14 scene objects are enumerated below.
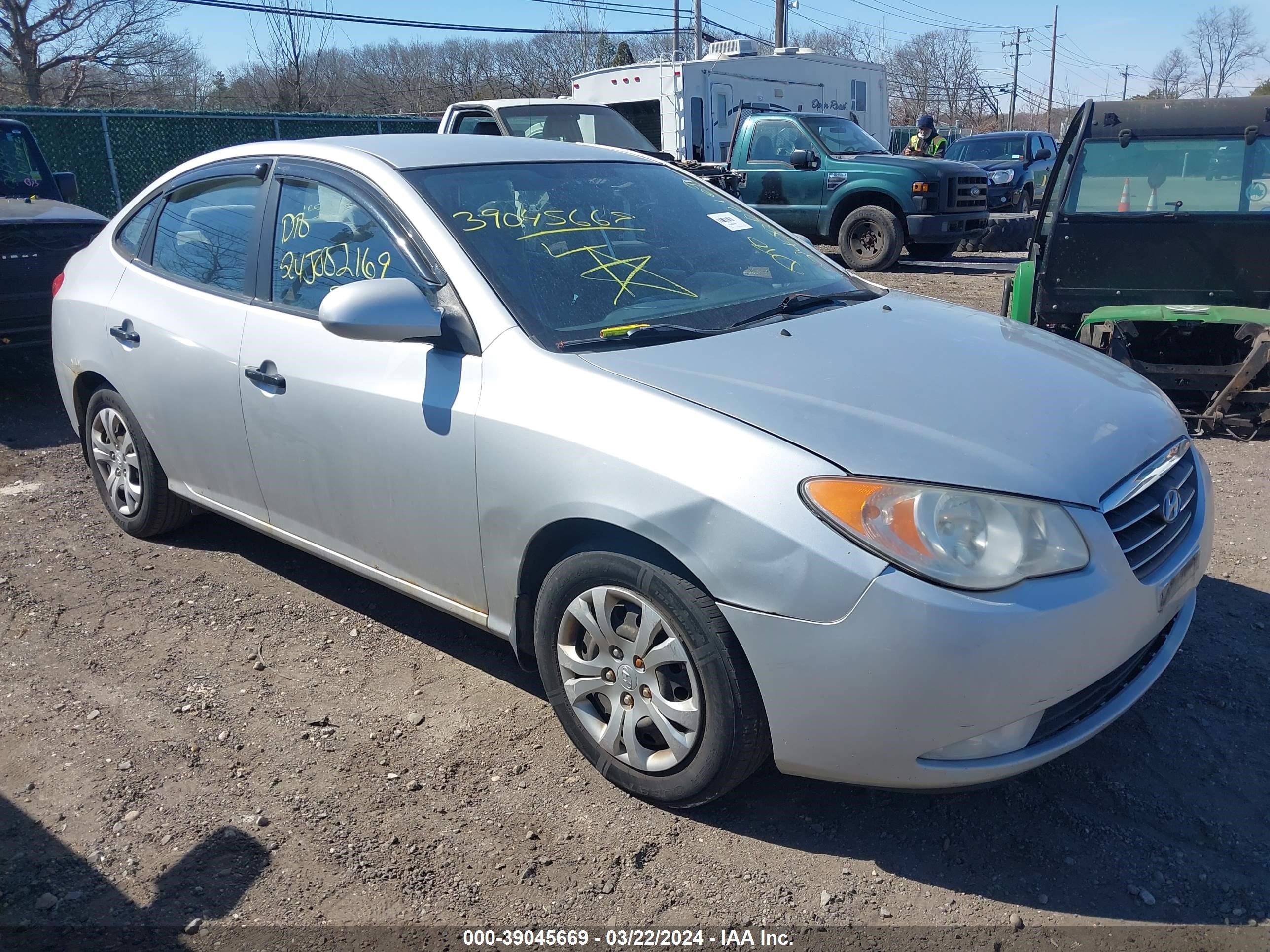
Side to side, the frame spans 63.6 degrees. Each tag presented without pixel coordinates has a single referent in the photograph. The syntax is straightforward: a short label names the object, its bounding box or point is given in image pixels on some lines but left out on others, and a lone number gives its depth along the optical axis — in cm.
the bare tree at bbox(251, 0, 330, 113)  2388
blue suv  1923
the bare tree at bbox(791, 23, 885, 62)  6012
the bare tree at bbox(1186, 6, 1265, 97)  7538
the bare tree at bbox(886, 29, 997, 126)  6431
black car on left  706
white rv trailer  1667
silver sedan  233
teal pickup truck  1352
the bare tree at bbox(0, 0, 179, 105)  3194
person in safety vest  1723
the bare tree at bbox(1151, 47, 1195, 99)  7131
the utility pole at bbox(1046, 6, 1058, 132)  6400
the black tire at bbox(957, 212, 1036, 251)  1631
